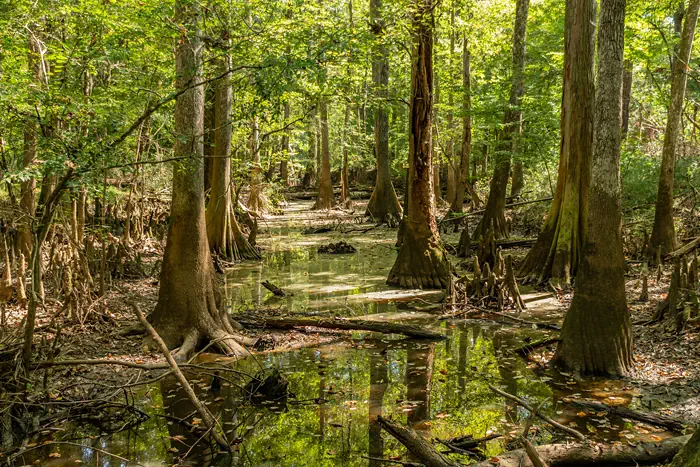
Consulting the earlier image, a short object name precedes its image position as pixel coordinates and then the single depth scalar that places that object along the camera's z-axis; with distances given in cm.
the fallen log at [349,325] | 847
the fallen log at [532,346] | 739
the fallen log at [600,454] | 404
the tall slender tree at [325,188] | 2783
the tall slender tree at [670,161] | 1165
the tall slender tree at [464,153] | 2072
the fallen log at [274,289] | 1112
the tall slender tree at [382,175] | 2164
